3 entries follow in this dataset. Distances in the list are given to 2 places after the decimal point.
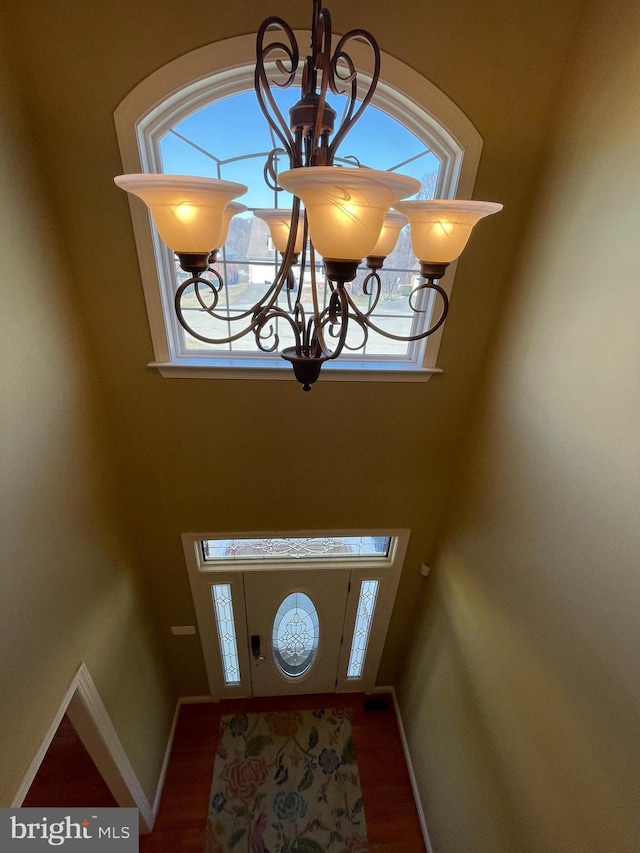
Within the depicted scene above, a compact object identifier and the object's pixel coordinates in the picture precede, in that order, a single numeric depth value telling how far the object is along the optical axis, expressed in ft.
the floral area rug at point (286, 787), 9.09
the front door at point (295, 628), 9.86
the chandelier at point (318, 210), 2.48
